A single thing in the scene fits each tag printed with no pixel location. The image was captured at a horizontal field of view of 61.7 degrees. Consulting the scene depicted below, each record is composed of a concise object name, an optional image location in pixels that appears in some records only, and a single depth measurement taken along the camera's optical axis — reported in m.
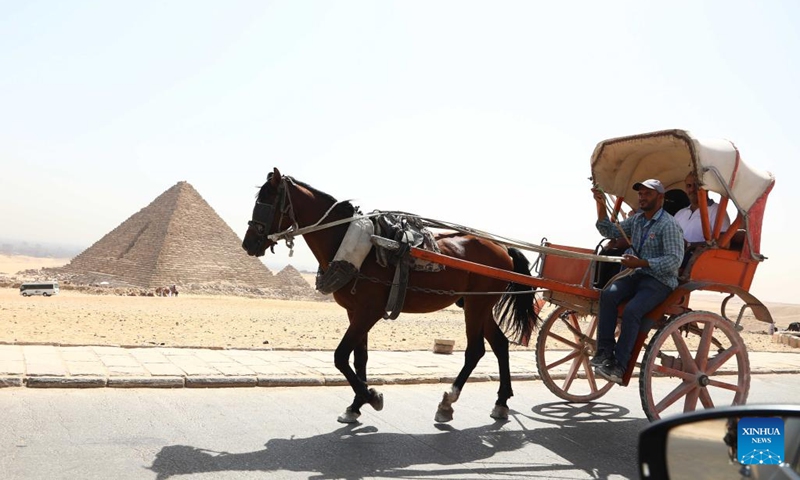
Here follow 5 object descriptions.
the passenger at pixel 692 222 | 6.32
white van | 37.69
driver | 5.57
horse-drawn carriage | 5.81
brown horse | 5.82
